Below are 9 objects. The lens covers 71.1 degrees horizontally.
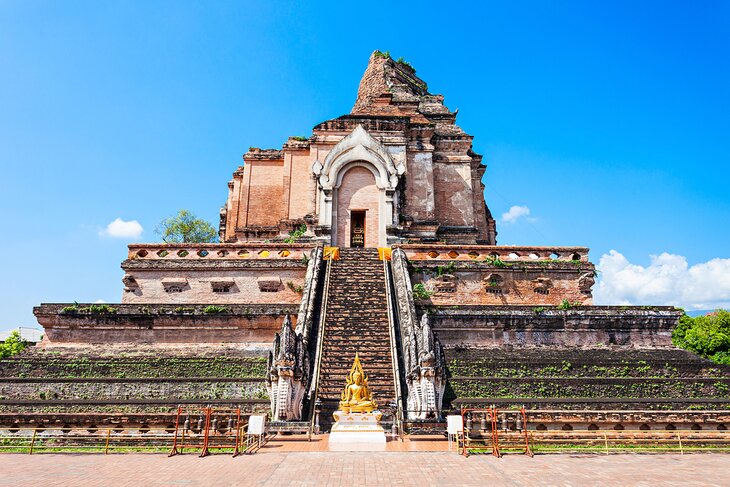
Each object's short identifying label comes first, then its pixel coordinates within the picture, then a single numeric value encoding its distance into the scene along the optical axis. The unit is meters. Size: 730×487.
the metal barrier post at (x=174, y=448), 10.13
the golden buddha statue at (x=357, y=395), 11.28
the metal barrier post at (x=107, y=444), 10.43
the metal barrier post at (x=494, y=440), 9.89
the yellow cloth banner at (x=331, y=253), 20.42
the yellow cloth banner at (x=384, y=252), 20.60
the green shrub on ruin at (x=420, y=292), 18.86
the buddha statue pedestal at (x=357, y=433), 10.56
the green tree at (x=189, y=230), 45.28
